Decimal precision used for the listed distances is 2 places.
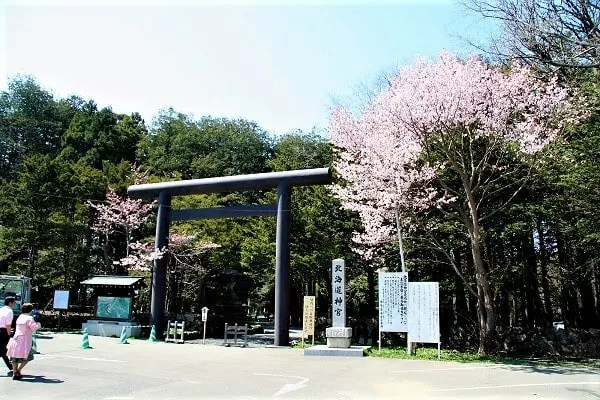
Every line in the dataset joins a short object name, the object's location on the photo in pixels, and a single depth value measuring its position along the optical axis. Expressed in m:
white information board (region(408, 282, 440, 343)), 13.37
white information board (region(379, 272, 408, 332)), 13.92
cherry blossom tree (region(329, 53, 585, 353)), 14.48
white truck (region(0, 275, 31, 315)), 18.80
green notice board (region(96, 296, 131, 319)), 19.16
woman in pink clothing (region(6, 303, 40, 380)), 8.44
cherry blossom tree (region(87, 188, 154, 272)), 24.81
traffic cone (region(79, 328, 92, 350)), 14.09
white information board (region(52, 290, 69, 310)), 20.11
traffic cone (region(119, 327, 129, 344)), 15.97
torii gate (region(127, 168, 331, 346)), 16.42
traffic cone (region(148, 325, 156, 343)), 17.33
